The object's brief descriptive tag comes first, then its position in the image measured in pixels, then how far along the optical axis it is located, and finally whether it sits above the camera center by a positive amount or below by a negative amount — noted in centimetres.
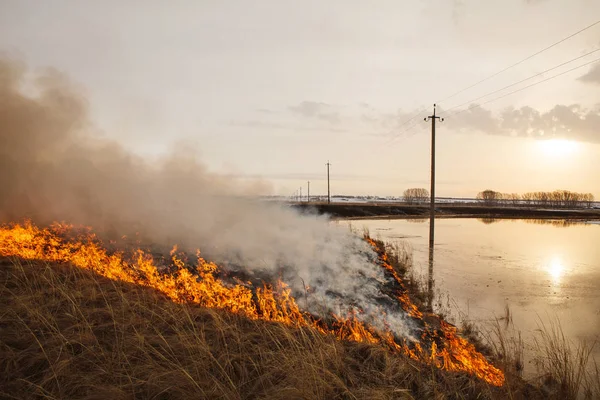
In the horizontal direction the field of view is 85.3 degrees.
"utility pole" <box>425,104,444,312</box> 2369 +163
